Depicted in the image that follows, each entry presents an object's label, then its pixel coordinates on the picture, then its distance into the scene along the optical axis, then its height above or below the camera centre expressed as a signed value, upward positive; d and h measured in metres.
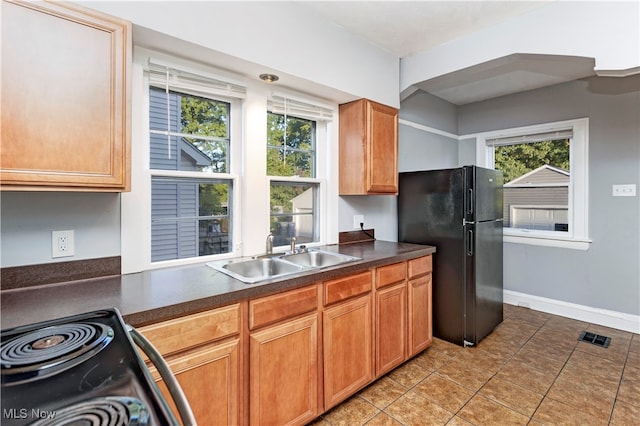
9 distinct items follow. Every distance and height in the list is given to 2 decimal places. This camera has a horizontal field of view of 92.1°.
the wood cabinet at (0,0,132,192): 1.20 +0.47
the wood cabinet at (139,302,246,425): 1.25 -0.64
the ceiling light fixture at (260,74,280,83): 2.12 +0.93
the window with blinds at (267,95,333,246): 2.42 +0.37
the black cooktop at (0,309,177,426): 0.57 -0.37
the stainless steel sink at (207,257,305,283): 2.00 -0.37
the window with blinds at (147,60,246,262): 1.89 +0.33
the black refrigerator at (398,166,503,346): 2.69 -0.26
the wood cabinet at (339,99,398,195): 2.62 +0.55
